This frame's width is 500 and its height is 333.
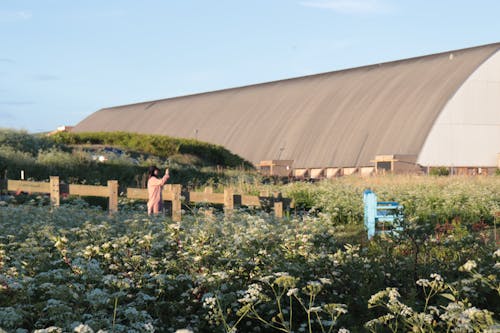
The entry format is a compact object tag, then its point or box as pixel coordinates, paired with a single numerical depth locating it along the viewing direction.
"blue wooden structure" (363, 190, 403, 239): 16.27
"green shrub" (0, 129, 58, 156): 34.25
